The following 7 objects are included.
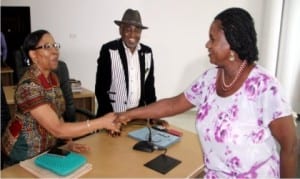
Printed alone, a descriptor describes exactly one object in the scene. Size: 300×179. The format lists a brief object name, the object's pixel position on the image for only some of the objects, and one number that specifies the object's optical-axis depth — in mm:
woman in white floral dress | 1347
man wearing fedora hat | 2598
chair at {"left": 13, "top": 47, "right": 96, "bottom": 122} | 2617
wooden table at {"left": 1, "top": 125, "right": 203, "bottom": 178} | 1662
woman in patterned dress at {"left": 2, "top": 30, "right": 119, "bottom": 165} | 1733
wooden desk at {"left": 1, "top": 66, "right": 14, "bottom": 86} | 4059
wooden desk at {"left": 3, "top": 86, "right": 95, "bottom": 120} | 3352
